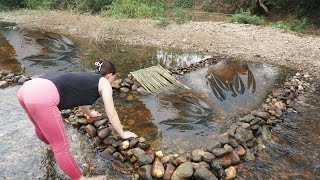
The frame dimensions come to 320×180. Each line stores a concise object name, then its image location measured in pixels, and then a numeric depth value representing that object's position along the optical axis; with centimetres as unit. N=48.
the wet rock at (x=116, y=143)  273
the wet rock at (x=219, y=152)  265
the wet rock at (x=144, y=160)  256
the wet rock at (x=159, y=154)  262
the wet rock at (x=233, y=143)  282
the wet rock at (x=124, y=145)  269
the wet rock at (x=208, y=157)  259
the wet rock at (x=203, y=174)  239
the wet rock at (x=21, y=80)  435
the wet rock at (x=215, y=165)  255
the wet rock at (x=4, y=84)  427
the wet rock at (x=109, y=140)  280
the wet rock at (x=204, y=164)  253
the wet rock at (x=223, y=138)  281
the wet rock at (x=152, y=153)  262
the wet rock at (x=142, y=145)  270
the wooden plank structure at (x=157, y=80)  403
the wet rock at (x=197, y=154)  259
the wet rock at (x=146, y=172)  247
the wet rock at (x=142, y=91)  395
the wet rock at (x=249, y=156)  279
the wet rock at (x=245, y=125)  313
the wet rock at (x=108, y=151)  274
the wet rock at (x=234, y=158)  268
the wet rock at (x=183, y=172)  240
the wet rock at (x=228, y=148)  270
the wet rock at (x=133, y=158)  264
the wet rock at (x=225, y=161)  261
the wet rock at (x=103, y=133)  286
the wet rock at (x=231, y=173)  253
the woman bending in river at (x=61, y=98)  198
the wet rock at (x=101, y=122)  301
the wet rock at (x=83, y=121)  316
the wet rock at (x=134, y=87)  405
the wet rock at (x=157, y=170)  246
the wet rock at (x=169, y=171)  245
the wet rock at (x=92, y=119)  307
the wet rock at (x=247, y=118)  325
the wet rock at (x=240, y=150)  278
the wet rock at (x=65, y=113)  338
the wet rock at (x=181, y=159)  254
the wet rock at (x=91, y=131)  300
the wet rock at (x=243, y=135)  291
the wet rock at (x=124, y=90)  403
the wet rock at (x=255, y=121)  322
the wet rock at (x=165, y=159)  258
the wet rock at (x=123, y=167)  260
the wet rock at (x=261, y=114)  334
